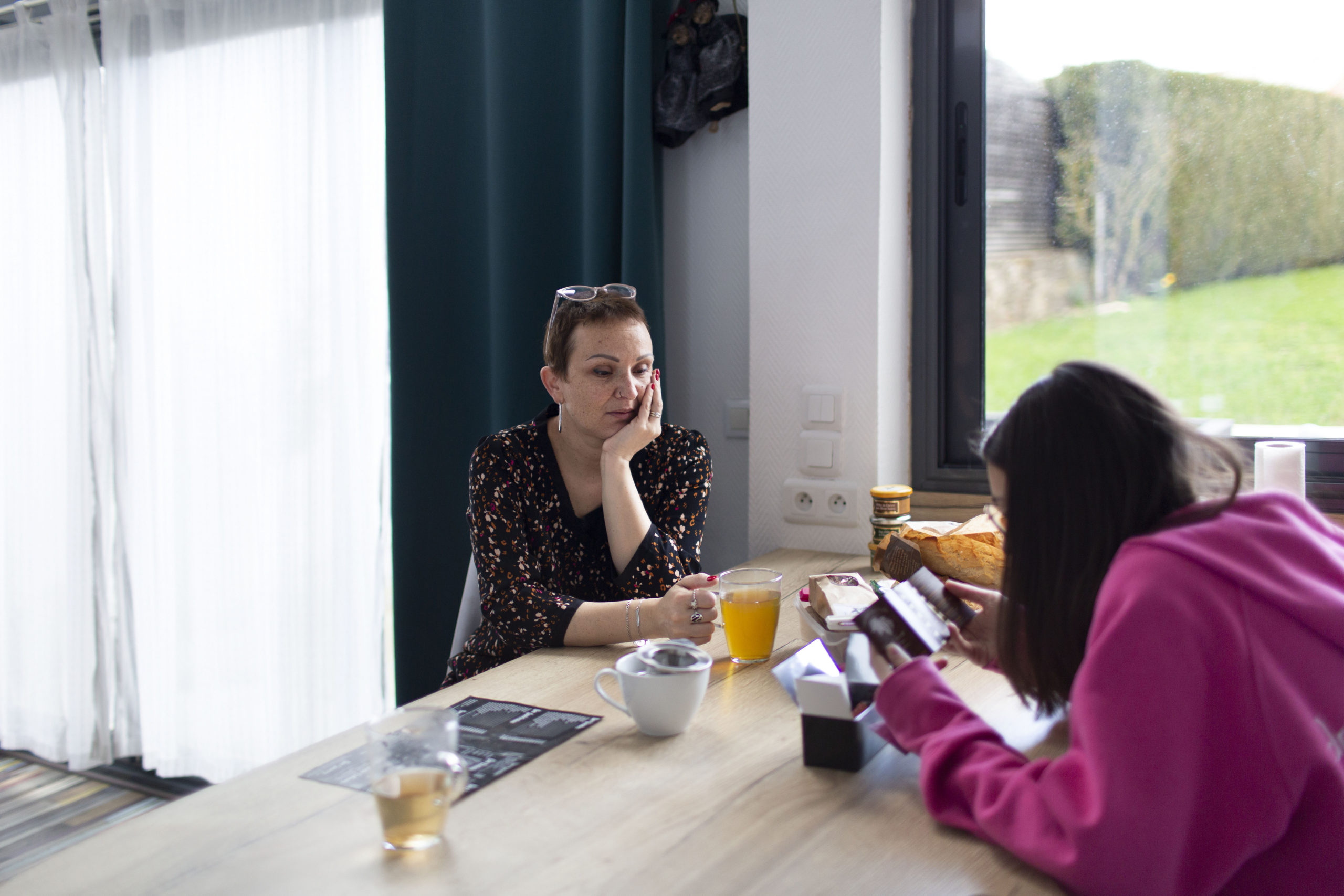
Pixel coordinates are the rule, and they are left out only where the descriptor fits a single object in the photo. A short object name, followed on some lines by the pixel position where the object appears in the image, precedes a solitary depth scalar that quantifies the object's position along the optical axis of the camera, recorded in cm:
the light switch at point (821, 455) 196
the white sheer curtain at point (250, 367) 253
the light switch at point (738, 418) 222
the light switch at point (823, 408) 195
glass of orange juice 123
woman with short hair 156
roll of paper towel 142
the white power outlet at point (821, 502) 195
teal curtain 214
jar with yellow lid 175
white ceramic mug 97
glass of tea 78
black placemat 93
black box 91
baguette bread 151
